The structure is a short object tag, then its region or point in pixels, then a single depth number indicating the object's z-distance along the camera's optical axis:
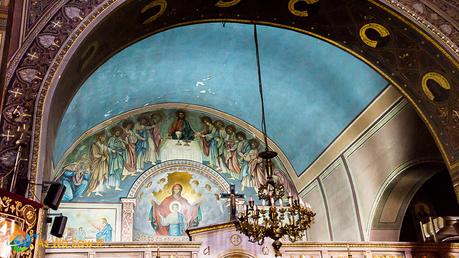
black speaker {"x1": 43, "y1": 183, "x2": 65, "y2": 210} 5.74
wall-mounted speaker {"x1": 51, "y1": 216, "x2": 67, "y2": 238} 6.49
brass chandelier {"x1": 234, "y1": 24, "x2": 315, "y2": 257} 7.61
